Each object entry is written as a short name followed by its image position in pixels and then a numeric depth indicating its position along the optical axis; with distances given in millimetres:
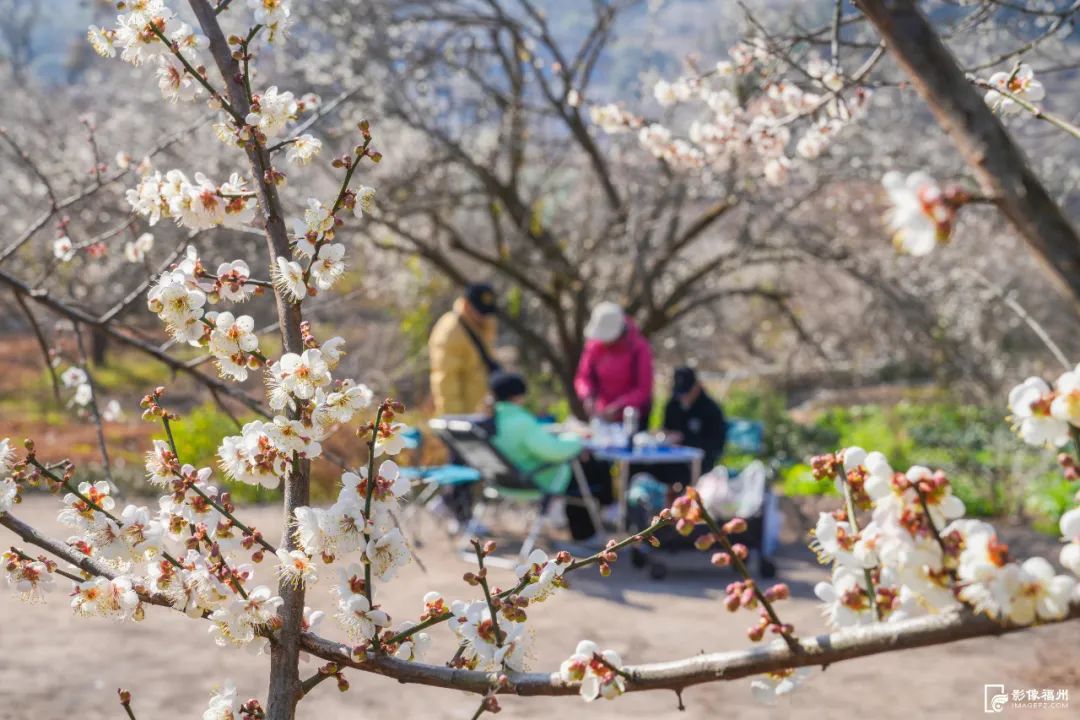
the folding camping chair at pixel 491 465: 6027
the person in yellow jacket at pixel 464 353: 7449
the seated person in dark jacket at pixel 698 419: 6980
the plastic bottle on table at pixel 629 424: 6406
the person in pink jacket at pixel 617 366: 7027
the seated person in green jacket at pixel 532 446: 6039
